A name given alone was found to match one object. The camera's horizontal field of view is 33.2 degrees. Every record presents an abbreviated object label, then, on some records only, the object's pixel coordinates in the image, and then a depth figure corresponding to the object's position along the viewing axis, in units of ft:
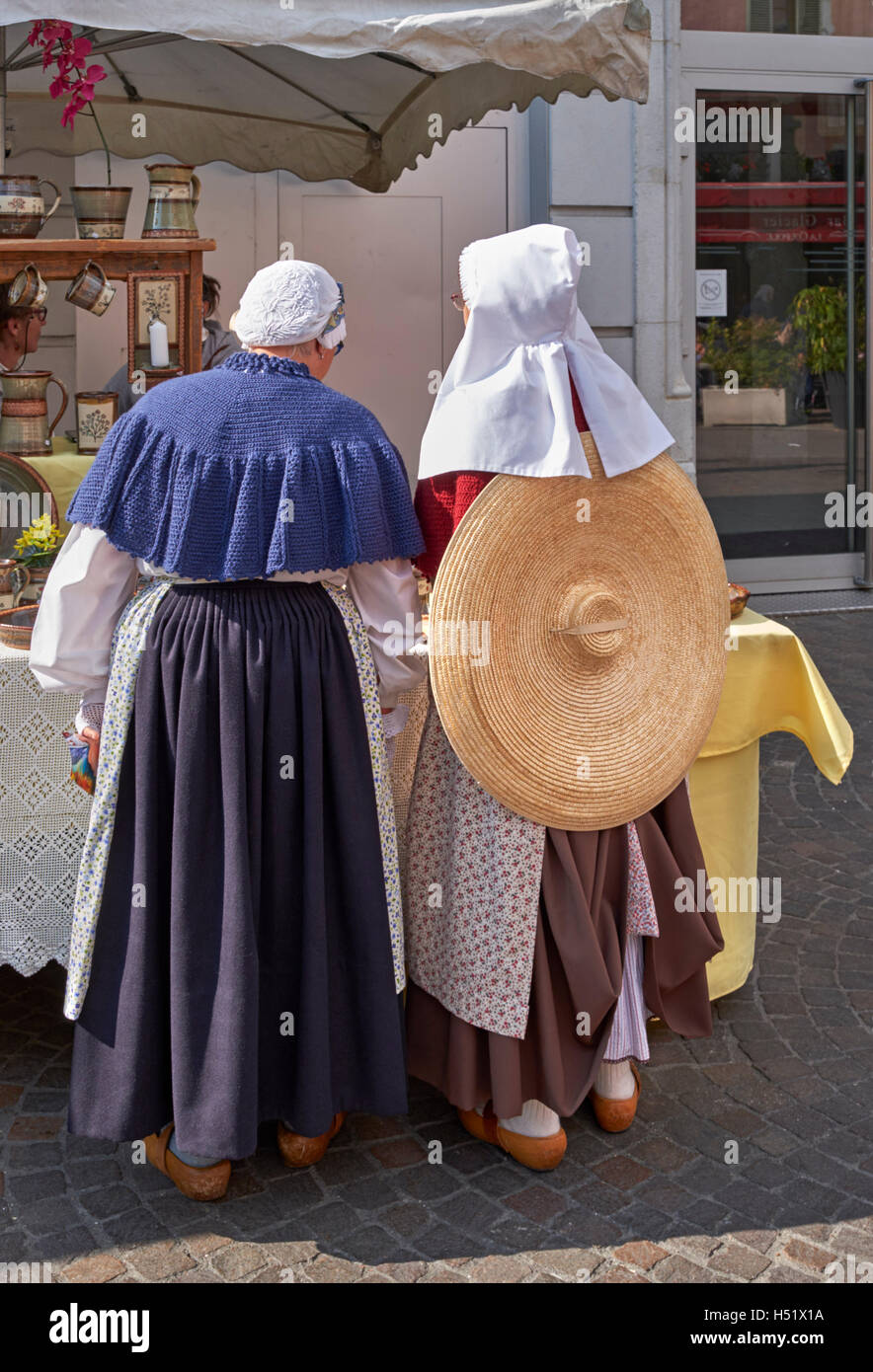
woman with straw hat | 9.26
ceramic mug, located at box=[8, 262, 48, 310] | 13.96
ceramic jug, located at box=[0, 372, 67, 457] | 14.39
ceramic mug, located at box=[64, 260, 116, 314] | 13.99
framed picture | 14.34
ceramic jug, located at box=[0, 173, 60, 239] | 13.88
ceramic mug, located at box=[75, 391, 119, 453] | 14.80
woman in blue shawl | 8.96
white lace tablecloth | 10.24
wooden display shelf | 13.96
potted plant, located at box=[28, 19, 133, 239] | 13.79
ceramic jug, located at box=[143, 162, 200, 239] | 14.40
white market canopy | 11.55
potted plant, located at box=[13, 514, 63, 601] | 11.89
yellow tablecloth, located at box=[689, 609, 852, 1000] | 11.51
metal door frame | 26.37
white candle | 14.40
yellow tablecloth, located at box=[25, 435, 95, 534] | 14.28
